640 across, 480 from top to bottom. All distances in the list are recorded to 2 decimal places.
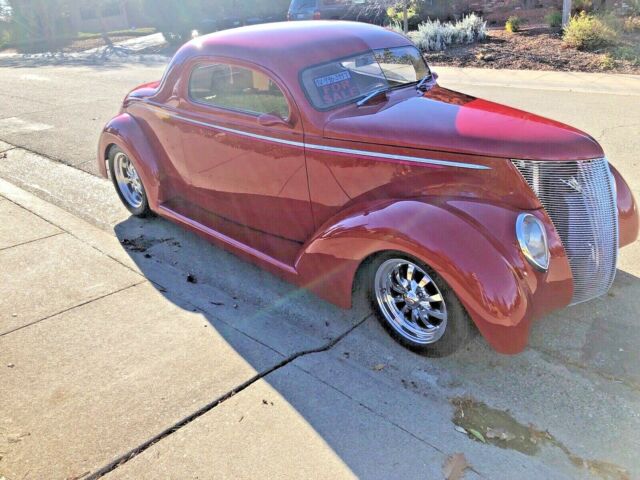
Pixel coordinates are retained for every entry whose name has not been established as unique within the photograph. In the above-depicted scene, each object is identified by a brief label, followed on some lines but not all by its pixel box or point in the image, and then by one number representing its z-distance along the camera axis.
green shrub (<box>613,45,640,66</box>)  11.07
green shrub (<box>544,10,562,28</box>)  14.86
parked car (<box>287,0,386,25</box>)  17.75
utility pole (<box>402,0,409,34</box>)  14.87
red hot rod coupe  2.86
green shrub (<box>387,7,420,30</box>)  17.45
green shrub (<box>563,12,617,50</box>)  12.09
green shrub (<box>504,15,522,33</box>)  15.30
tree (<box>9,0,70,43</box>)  30.20
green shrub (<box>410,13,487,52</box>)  14.60
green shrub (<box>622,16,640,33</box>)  12.83
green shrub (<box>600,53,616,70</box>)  10.99
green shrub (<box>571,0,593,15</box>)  15.03
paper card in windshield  3.58
